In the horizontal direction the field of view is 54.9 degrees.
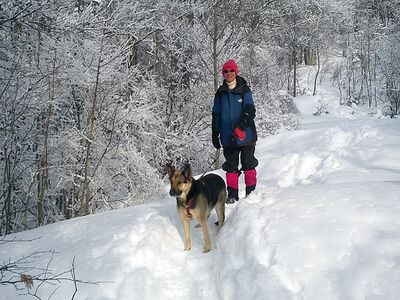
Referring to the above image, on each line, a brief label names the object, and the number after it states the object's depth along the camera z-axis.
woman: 5.43
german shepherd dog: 4.54
